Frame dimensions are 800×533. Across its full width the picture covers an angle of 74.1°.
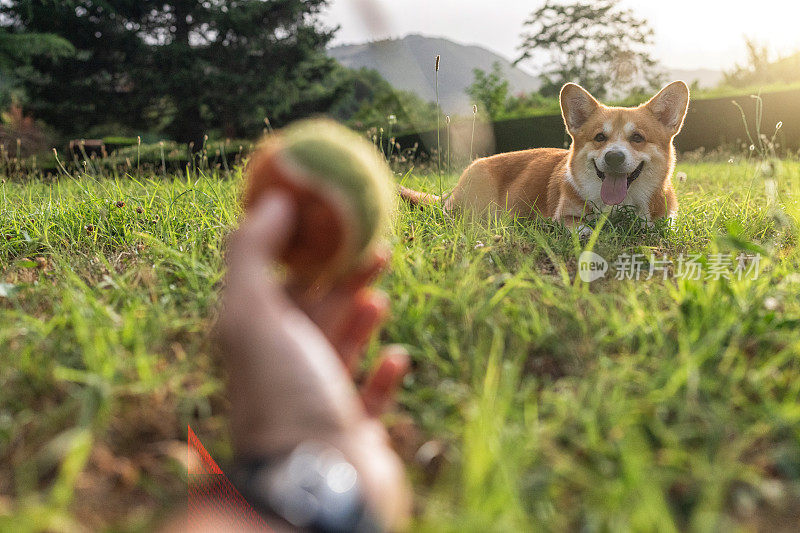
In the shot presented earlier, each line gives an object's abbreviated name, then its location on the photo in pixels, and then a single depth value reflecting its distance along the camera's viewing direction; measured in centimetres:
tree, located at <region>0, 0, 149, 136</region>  1338
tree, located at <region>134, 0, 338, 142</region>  1327
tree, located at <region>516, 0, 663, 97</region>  2472
